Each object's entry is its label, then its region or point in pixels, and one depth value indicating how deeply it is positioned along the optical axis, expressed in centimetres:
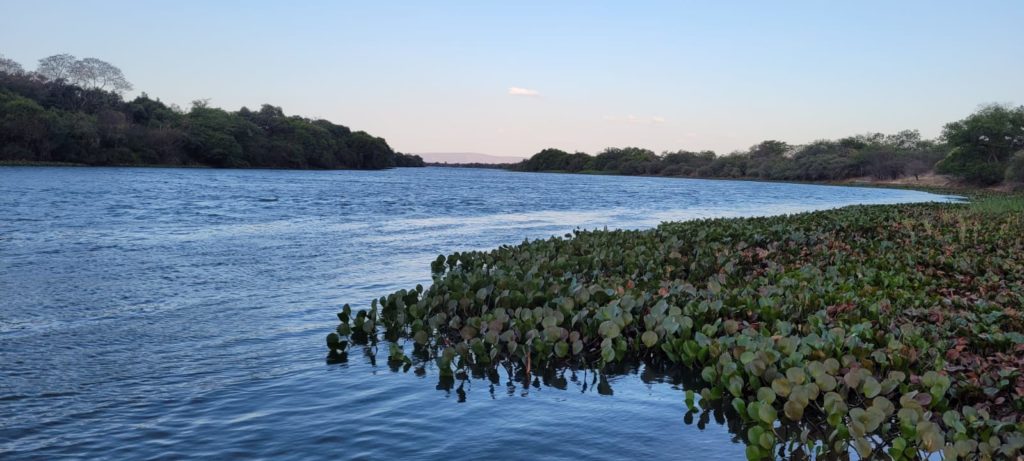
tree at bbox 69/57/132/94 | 11316
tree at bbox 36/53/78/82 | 11106
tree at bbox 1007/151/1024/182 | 7612
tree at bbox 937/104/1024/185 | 8765
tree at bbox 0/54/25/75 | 10638
